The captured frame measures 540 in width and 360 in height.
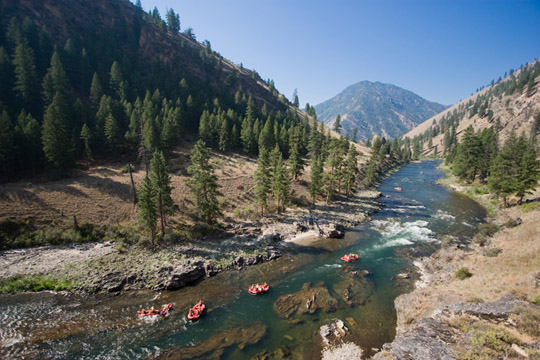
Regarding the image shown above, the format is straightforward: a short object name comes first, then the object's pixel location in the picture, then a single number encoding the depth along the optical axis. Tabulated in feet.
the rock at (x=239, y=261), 115.14
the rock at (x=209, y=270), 107.14
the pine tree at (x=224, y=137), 268.21
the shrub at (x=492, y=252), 103.35
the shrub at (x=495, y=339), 49.67
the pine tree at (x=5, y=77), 219.82
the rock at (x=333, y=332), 70.28
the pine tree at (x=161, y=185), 125.90
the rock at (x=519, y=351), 46.20
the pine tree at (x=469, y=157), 252.01
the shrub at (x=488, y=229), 135.98
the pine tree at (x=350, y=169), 215.92
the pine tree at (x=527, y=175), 166.30
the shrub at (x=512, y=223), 138.21
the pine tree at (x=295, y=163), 218.65
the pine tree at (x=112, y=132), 205.57
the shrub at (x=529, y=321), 51.62
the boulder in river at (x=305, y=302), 83.72
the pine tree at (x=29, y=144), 163.12
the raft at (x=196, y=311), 79.61
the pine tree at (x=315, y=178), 184.91
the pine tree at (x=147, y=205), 116.78
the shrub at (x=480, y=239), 123.34
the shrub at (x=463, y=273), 91.04
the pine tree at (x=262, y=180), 164.67
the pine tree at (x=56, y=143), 160.15
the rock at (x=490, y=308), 61.26
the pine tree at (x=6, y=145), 148.87
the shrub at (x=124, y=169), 183.32
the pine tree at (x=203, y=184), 139.33
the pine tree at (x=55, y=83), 227.61
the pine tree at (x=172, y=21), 622.13
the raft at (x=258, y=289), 93.73
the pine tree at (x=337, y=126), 521.49
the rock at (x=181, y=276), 97.31
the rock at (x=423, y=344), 52.95
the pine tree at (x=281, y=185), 169.68
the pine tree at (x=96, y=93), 266.57
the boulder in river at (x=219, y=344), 65.72
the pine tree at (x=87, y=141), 190.39
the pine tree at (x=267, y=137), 272.10
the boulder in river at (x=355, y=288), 89.83
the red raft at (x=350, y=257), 118.93
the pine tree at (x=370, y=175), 268.21
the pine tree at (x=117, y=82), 314.96
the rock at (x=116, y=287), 94.32
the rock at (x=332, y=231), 146.41
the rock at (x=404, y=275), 103.52
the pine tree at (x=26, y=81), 222.48
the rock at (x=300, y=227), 153.32
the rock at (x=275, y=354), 65.36
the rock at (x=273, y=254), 121.72
